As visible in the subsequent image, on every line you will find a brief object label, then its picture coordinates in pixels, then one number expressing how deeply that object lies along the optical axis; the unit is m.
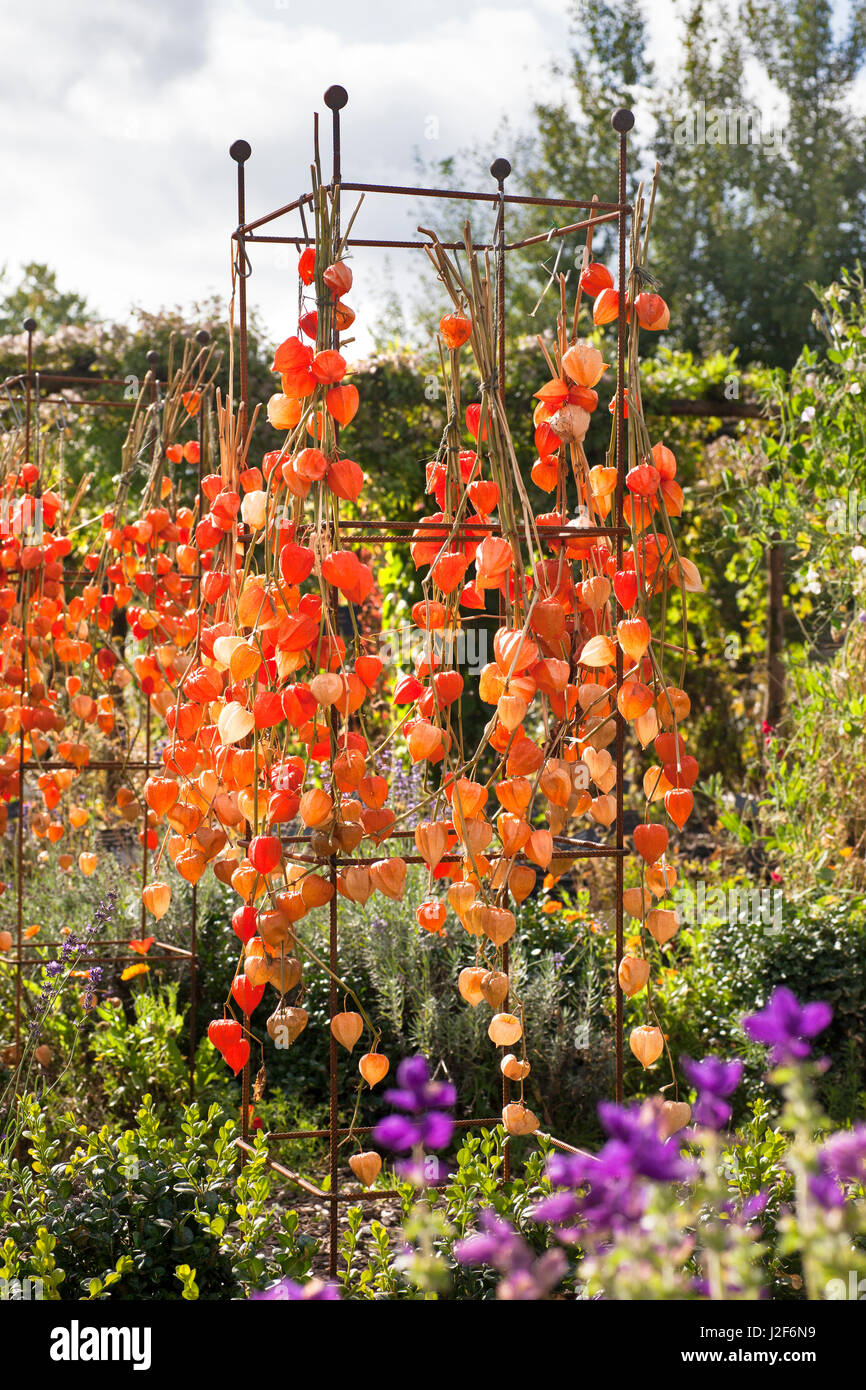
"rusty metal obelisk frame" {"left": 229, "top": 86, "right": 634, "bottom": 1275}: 3.58
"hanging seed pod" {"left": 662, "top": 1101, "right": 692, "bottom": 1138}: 3.41
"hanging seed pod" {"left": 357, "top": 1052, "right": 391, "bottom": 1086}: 3.49
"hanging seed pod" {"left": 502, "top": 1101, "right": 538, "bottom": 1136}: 3.48
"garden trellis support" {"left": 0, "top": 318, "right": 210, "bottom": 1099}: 4.45
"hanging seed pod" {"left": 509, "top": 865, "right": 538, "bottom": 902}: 3.46
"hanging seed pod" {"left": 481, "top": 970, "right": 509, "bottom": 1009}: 3.39
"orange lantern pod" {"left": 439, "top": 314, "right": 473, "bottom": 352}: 3.73
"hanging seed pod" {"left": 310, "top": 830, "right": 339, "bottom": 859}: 3.47
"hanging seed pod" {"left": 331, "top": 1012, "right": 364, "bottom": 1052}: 3.49
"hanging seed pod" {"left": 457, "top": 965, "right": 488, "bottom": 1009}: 3.45
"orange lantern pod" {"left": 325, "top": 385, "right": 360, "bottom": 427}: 3.47
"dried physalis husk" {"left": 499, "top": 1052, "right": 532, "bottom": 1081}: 3.49
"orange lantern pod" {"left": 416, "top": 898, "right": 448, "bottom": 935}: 3.59
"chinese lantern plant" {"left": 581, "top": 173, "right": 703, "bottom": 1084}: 3.50
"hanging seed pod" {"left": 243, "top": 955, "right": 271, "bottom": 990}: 3.45
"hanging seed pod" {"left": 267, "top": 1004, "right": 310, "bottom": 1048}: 3.44
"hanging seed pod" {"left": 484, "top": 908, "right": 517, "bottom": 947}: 3.40
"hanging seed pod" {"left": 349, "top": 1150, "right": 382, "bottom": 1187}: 3.49
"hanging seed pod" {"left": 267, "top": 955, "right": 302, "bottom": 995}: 3.45
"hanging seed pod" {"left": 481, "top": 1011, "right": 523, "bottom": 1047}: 3.46
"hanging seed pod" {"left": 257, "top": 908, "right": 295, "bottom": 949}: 3.42
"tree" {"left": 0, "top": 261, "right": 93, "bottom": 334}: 22.09
